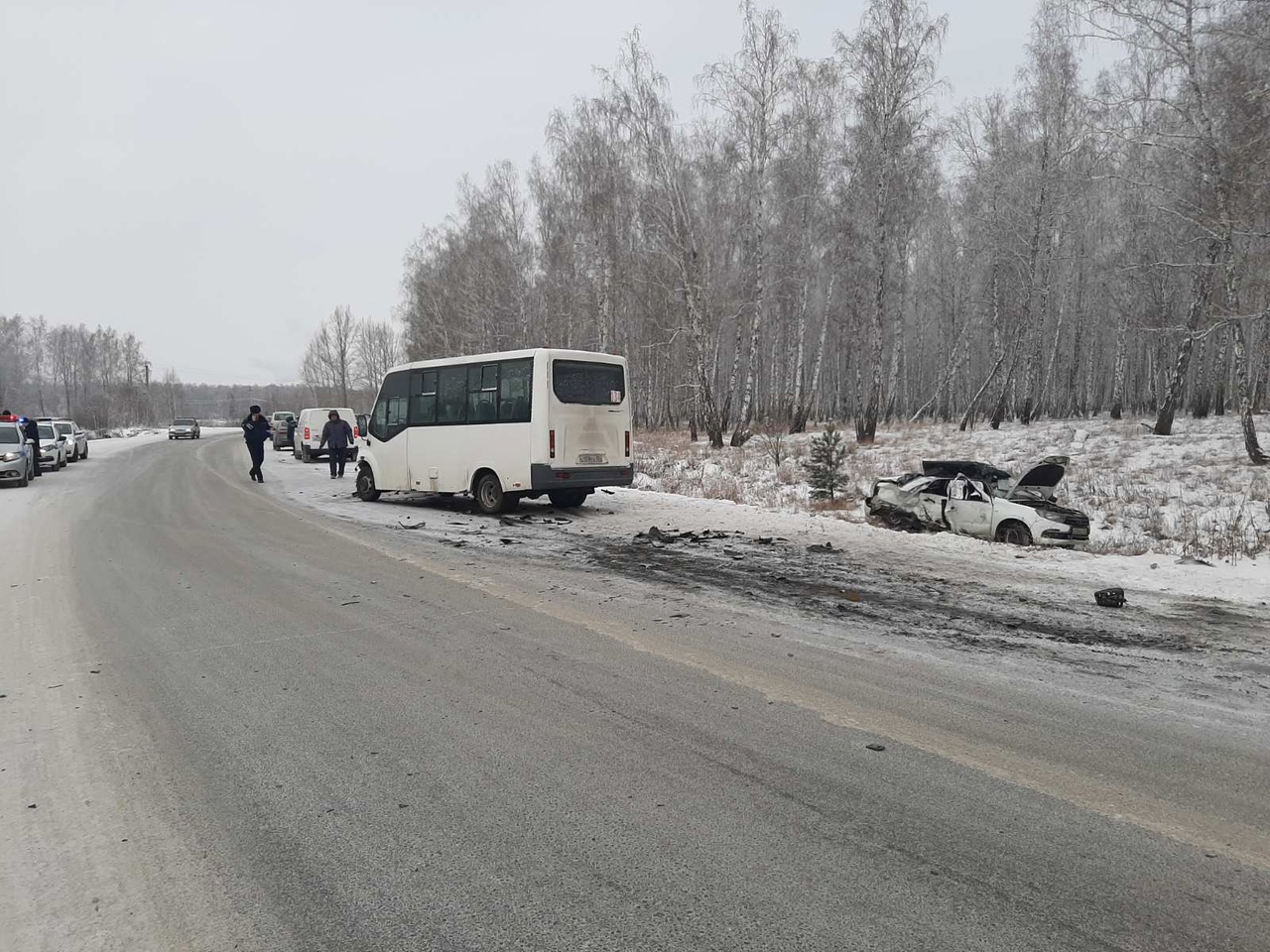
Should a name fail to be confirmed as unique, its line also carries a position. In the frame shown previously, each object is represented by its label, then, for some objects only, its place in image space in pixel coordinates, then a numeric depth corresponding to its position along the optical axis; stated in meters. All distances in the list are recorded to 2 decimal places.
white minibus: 12.77
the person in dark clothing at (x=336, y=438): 21.30
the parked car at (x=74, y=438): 29.49
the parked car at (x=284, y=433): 39.73
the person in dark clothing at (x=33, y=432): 22.14
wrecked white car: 10.18
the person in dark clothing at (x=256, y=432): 20.00
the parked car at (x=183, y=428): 56.44
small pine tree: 14.17
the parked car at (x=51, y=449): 24.33
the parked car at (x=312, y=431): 30.84
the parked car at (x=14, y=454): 18.73
